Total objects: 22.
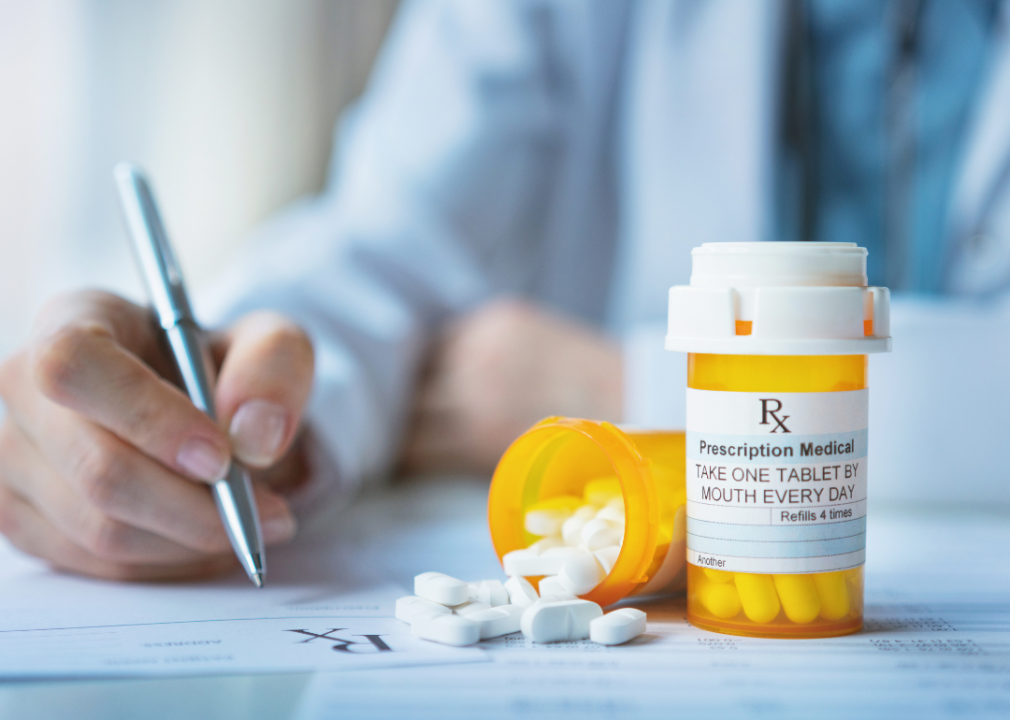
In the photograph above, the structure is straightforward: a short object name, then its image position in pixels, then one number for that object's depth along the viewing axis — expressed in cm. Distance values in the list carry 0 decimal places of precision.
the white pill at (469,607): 37
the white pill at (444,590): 38
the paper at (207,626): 32
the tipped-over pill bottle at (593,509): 37
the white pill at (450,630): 34
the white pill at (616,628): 34
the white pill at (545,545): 41
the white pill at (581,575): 38
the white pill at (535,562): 39
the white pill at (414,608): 36
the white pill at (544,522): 43
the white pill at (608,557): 39
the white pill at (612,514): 41
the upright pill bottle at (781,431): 33
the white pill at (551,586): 39
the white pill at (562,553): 39
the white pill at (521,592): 38
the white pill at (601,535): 40
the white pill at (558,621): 34
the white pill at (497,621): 35
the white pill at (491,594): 39
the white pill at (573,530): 41
